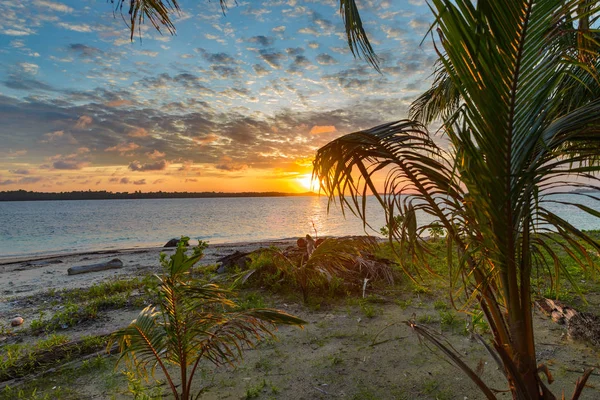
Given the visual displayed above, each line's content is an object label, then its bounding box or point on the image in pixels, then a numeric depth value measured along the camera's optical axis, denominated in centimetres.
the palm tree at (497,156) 140
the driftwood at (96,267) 983
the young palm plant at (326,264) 510
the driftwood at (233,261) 768
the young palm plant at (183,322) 212
